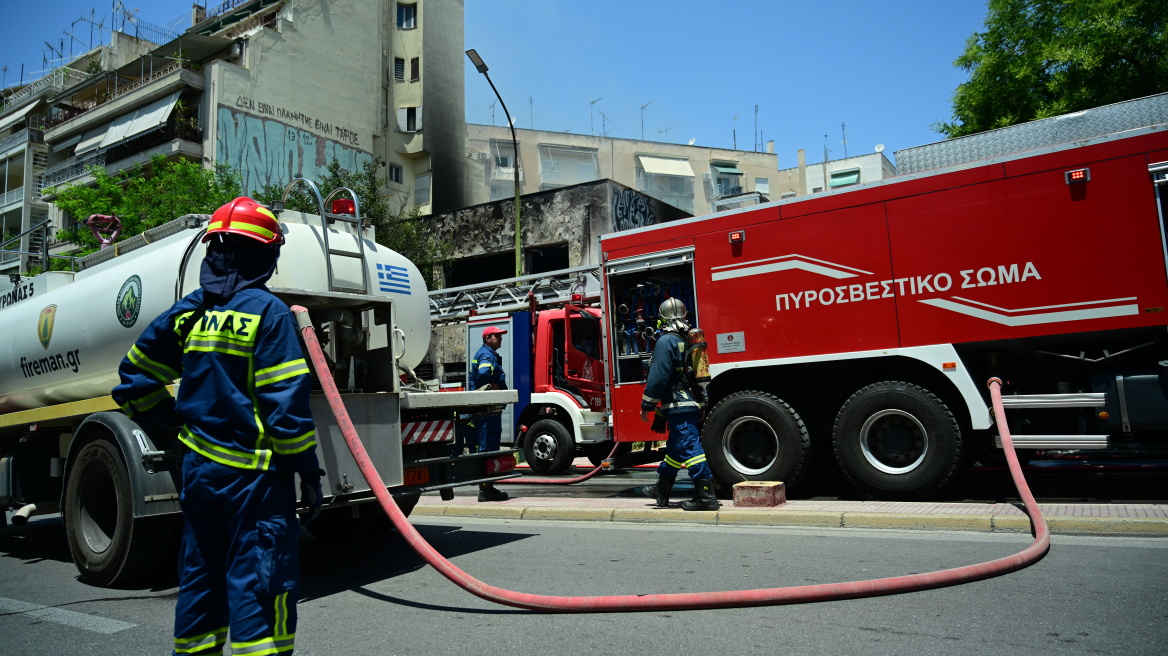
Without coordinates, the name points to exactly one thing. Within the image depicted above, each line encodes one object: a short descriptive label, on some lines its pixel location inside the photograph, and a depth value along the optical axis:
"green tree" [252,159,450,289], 28.58
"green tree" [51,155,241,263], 23.03
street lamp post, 17.59
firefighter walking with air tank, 7.24
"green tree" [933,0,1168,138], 16.08
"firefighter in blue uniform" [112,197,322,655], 2.83
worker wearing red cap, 8.74
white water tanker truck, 5.20
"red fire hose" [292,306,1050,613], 4.07
